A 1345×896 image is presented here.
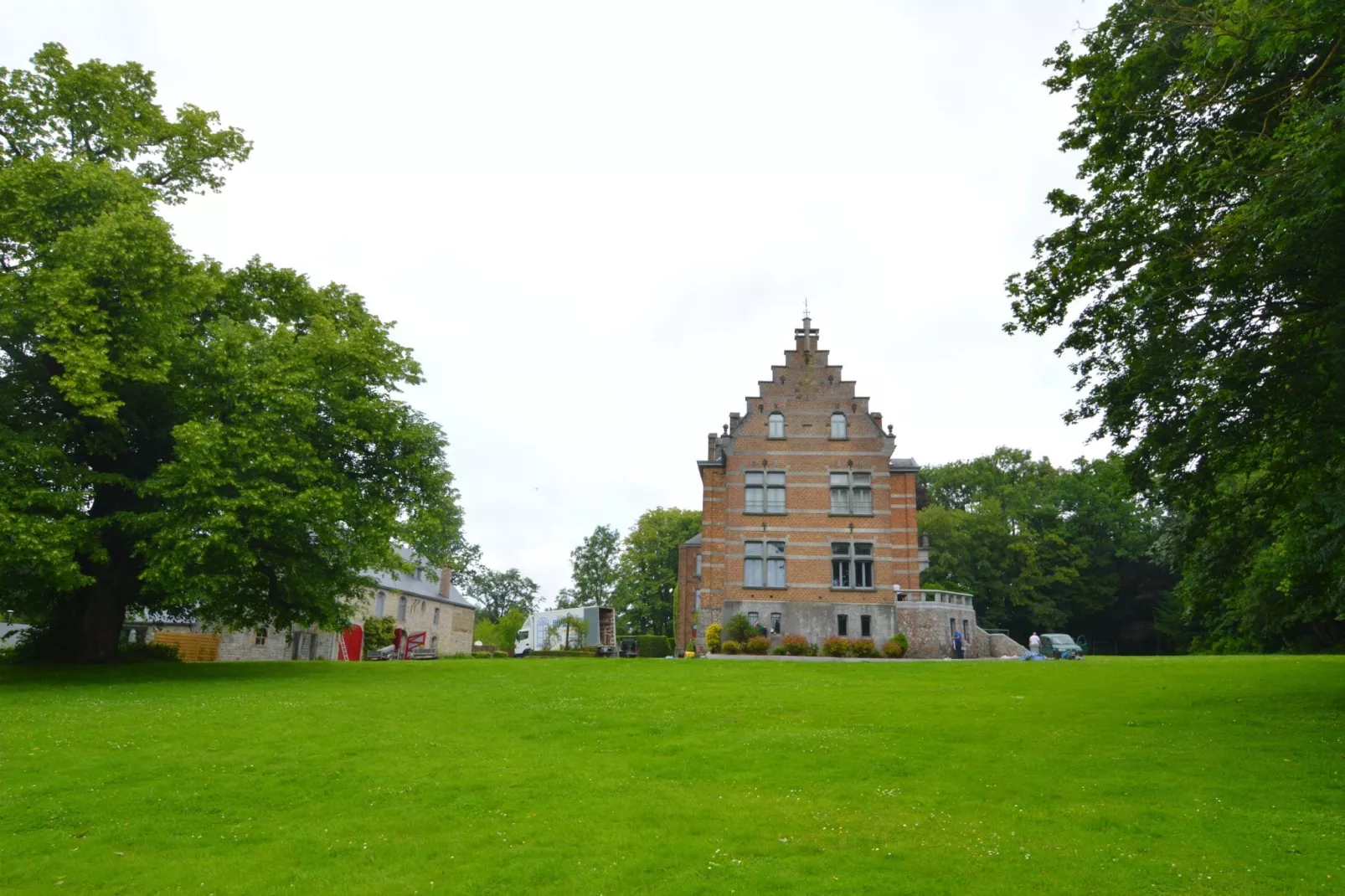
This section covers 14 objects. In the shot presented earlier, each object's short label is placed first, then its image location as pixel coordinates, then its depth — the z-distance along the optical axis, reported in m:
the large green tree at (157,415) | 22.05
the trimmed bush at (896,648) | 38.53
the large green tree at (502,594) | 115.62
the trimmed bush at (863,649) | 38.03
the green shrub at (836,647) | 38.47
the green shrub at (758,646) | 38.69
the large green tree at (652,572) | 78.44
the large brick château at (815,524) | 40.56
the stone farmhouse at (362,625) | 45.59
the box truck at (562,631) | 54.12
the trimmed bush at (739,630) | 39.66
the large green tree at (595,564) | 103.12
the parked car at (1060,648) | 42.78
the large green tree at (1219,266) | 11.64
